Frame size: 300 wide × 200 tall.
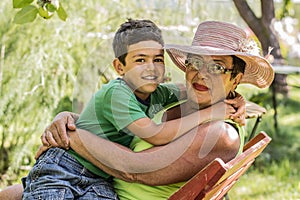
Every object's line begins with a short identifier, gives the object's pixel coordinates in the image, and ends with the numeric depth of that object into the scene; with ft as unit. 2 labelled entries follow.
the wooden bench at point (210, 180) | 6.72
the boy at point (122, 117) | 7.66
